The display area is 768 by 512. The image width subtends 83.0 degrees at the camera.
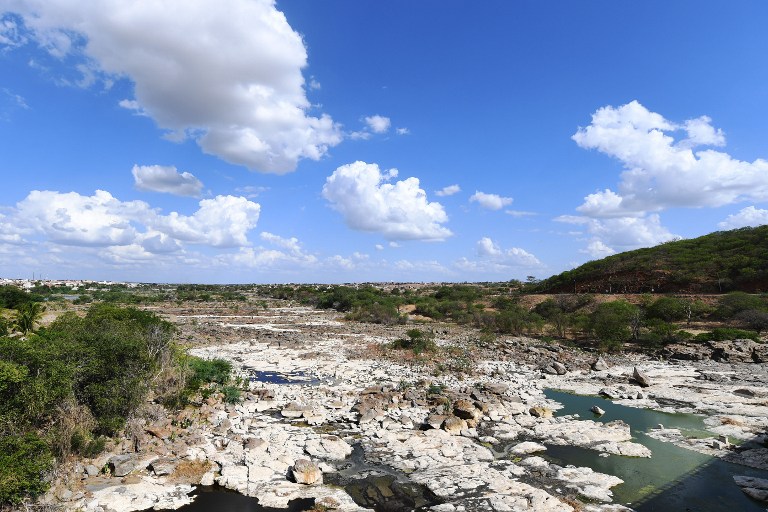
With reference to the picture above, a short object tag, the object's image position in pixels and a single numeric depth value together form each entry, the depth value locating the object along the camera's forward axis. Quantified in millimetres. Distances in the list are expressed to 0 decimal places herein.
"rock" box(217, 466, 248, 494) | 11648
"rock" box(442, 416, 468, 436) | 15709
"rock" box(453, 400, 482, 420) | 16844
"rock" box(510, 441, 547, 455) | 14203
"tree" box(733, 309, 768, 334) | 36812
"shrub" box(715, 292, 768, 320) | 40891
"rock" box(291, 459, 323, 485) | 11922
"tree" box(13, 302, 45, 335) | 32438
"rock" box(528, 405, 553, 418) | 17848
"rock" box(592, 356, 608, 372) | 27328
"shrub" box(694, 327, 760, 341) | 33281
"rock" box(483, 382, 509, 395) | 20466
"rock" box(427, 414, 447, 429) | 16039
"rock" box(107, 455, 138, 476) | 11820
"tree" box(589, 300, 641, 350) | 34031
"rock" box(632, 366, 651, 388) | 23062
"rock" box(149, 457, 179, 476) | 12094
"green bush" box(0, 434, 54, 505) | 8766
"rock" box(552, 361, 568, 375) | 26281
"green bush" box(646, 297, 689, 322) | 44375
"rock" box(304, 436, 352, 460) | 13695
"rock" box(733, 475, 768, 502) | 11562
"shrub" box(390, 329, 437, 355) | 31516
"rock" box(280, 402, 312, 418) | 17391
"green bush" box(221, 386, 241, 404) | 18547
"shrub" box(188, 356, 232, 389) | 20141
